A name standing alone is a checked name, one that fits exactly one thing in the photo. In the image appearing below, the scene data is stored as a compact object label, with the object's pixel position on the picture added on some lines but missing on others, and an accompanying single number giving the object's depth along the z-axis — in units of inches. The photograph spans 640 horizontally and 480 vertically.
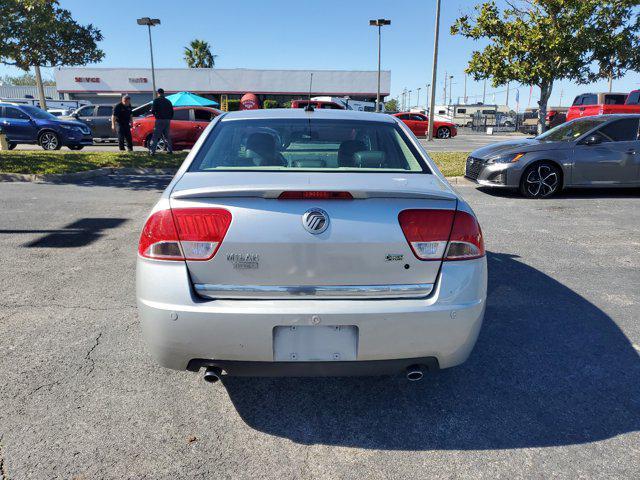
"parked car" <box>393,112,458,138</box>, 1138.7
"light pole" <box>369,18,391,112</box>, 1375.5
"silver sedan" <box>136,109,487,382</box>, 87.7
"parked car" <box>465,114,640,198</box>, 352.5
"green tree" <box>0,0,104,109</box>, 431.3
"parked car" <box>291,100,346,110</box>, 931.3
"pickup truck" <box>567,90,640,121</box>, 773.9
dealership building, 1743.4
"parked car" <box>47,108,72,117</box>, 1028.6
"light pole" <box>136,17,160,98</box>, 1194.6
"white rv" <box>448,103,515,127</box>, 2201.0
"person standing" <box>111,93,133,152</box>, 587.7
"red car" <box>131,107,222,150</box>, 663.8
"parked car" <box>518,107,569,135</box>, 1228.5
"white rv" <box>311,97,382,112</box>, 1050.1
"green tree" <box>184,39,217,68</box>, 2206.0
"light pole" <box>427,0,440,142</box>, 856.9
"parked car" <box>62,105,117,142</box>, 843.4
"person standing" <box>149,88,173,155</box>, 543.5
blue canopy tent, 837.2
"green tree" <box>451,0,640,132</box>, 534.0
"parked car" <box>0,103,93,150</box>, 653.9
